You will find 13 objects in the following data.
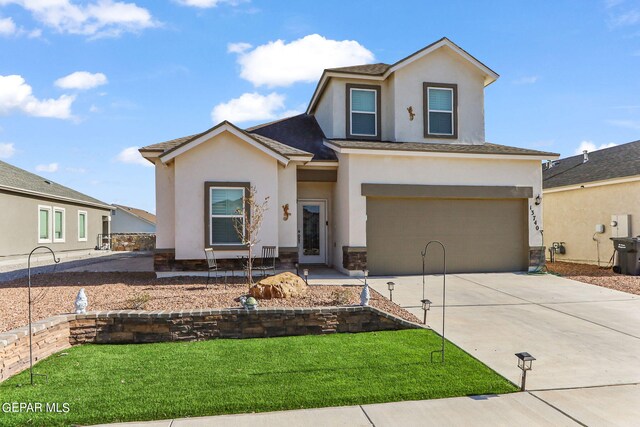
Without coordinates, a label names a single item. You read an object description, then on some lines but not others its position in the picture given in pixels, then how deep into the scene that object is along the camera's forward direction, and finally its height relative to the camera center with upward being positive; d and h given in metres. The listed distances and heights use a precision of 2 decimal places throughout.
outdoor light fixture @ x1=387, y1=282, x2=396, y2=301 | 8.55 -1.38
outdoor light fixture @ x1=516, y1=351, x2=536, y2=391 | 4.49 -1.65
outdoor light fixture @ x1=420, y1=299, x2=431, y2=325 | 6.97 -1.49
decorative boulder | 7.96 -1.33
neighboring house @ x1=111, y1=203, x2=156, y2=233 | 32.91 +0.08
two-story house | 11.22 +1.30
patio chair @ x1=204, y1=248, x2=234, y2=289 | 10.30 -1.07
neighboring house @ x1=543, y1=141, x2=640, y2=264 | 14.16 +0.73
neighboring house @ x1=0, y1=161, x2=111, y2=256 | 17.75 +0.48
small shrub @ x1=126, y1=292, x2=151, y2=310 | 7.10 -1.41
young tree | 10.66 +0.27
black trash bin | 12.44 -1.06
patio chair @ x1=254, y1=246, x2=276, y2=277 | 11.30 -0.96
